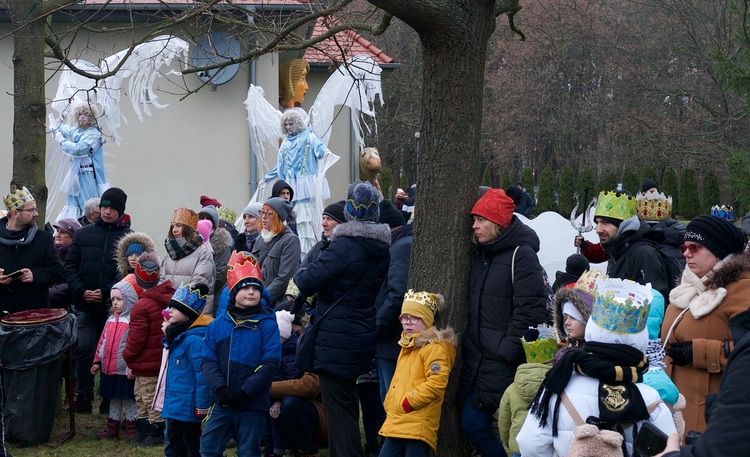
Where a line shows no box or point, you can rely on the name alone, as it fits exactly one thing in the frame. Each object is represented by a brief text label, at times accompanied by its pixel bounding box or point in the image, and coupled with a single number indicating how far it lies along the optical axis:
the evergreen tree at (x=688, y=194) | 37.16
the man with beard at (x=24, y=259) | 7.77
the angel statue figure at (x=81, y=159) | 11.48
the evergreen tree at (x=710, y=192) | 36.53
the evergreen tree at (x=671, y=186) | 37.91
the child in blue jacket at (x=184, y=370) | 6.43
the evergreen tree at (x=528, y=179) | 39.45
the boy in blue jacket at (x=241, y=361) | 6.06
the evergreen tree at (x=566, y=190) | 38.88
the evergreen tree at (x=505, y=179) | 37.47
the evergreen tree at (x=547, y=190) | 39.47
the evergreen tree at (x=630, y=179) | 36.91
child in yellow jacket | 5.62
